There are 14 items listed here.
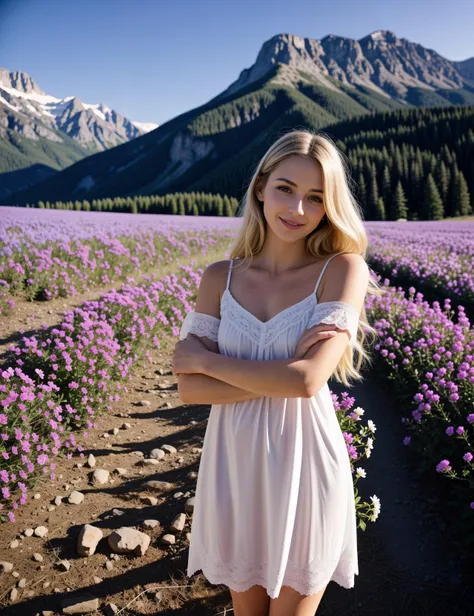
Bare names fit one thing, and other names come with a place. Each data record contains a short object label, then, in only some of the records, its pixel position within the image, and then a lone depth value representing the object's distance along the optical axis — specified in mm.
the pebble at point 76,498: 3620
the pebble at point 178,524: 3389
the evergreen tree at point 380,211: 62812
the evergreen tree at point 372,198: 64606
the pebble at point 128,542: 3131
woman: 1771
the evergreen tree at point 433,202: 61594
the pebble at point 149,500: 3746
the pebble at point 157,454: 4445
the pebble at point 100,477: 3949
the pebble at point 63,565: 2965
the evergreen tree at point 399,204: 62812
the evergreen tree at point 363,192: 66875
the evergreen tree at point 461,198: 62344
